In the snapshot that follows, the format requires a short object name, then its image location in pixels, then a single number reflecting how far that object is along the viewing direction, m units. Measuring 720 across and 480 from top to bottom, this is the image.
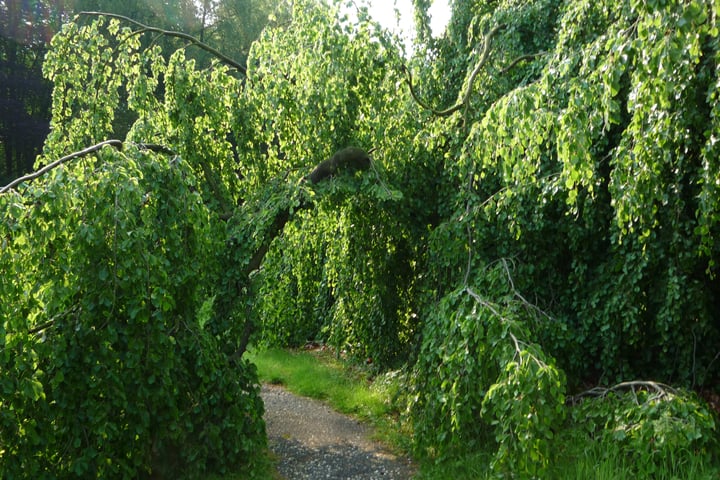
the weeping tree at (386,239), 3.26
